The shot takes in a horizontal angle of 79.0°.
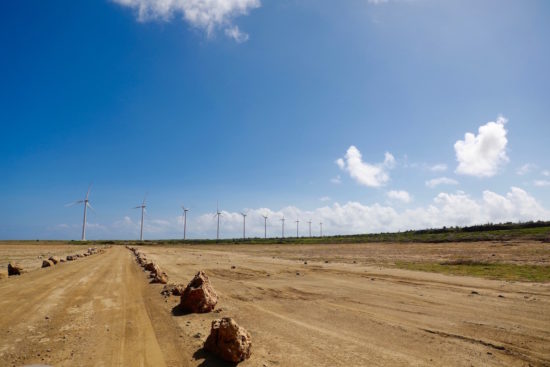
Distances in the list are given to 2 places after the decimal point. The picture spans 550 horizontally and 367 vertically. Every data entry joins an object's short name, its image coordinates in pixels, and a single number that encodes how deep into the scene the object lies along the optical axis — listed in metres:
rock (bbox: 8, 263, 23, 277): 21.41
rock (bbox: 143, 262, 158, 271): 21.43
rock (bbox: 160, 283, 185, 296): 13.42
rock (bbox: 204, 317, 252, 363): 6.51
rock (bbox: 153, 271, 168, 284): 17.30
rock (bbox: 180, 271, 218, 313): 10.65
